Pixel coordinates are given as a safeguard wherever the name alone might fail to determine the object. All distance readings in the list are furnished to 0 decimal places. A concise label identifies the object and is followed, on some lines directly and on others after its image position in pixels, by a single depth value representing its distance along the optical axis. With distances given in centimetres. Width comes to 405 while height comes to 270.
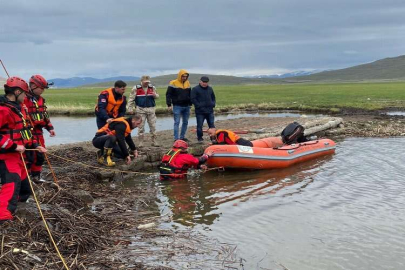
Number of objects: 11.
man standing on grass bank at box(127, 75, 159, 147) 1168
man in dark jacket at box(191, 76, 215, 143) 1221
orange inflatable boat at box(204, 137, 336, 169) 1059
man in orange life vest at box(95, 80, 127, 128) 1013
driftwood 1463
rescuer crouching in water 988
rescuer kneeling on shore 967
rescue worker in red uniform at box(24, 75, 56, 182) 787
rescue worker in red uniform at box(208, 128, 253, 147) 1127
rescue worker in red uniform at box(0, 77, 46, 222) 582
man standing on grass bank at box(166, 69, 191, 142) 1212
